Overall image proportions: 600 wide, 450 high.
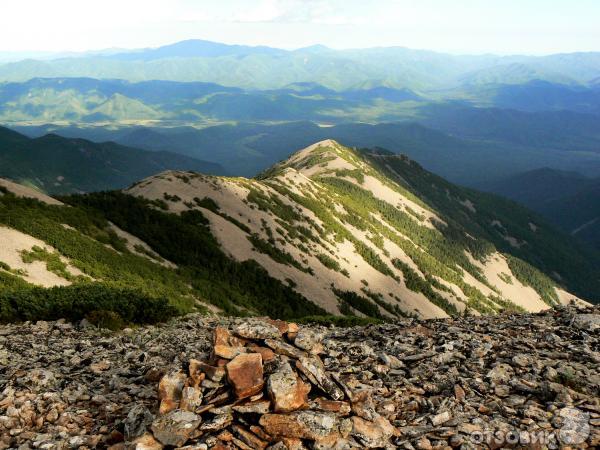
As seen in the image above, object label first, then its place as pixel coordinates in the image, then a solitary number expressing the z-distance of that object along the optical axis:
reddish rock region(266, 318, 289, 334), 16.87
